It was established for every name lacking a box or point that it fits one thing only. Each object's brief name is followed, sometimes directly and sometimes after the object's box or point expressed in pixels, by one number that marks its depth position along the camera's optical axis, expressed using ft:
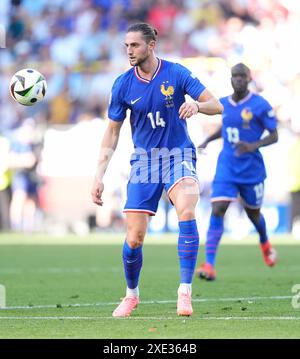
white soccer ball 59.57
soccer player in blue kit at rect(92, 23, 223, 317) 54.60
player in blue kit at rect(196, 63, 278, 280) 83.15
